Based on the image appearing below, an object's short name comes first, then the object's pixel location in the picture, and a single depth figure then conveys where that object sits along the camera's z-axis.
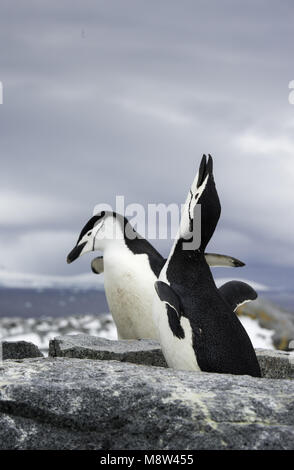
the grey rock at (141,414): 7.04
